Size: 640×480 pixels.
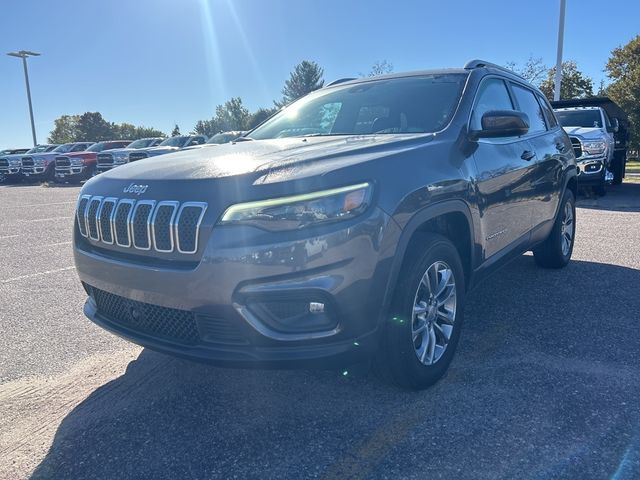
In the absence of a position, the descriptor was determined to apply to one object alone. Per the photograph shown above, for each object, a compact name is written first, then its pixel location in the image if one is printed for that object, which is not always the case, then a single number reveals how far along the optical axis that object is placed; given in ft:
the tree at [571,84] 113.29
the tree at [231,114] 270.65
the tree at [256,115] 203.29
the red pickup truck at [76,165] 71.31
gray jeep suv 7.61
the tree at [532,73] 117.60
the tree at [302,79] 195.62
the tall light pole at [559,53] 60.90
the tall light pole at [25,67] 125.80
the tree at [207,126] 282.71
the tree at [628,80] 90.12
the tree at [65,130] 265.34
